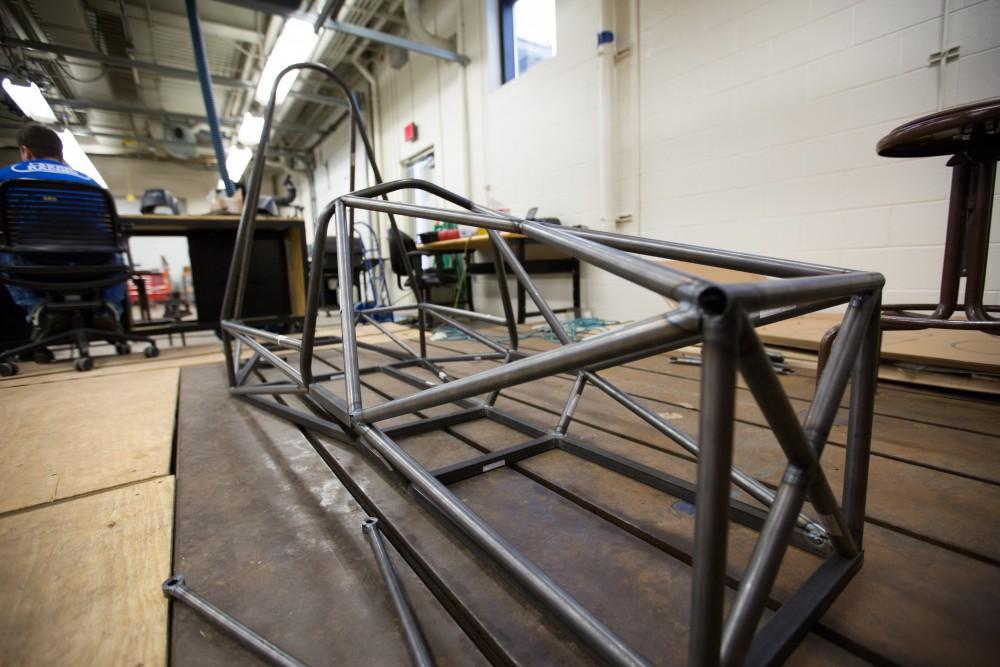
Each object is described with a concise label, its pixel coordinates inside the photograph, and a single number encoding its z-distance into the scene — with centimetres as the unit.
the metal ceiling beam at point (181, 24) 473
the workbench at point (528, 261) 298
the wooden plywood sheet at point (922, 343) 121
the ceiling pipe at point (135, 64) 397
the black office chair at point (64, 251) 206
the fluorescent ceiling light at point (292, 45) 360
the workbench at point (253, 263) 277
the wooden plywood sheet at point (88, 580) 46
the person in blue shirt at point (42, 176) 217
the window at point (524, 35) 337
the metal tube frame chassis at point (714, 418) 27
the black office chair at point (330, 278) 577
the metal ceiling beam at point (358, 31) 313
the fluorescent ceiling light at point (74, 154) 598
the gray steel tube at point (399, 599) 41
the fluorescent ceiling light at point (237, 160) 712
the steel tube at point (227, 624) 41
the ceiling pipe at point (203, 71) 277
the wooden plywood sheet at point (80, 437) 85
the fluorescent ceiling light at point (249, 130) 560
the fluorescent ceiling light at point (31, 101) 440
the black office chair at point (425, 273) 342
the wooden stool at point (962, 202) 94
